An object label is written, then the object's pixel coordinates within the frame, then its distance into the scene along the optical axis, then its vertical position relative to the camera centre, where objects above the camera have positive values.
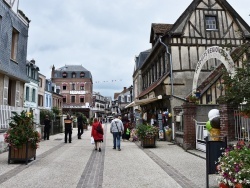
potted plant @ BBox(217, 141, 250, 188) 3.92 -0.83
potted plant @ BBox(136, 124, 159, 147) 12.30 -1.05
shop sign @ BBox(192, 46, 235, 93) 10.99 +2.52
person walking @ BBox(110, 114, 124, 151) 11.93 -0.68
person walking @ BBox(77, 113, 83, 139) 17.20 -0.80
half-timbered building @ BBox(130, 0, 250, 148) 16.14 +4.47
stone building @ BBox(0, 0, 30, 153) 12.66 +2.98
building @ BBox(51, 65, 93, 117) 60.97 +5.64
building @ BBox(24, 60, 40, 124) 30.72 +3.04
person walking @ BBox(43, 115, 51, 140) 16.75 -0.96
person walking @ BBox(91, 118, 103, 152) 11.38 -0.85
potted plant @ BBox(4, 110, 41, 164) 8.07 -0.76
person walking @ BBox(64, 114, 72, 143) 14.52 -0.66
